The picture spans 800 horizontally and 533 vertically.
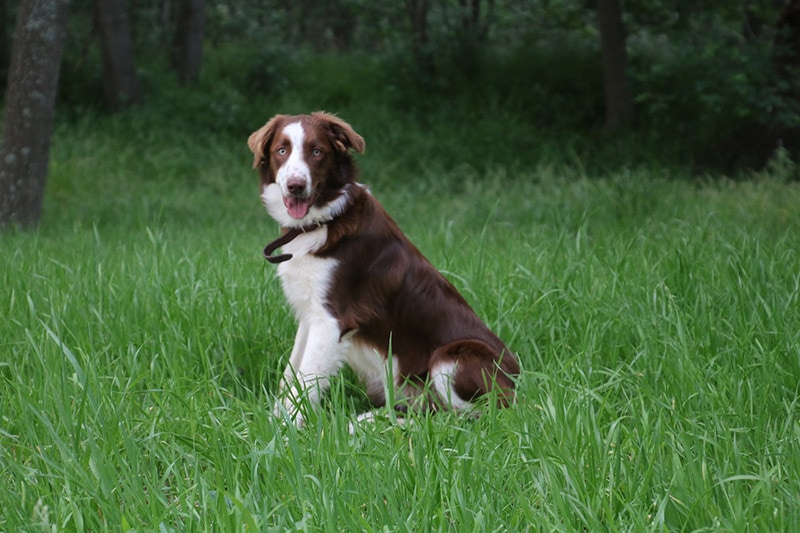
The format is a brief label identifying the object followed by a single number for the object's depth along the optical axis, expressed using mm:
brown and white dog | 3764
